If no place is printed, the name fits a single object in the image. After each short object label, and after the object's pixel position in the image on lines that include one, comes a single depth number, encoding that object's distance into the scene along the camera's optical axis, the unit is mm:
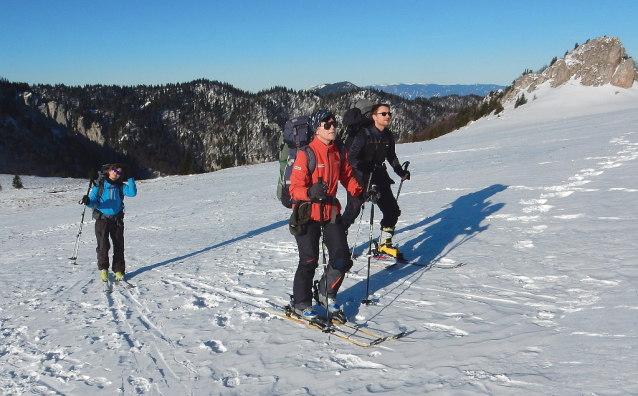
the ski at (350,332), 4616
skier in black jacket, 6605
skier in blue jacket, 7605
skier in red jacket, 4723
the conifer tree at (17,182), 44312
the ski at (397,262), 7020
